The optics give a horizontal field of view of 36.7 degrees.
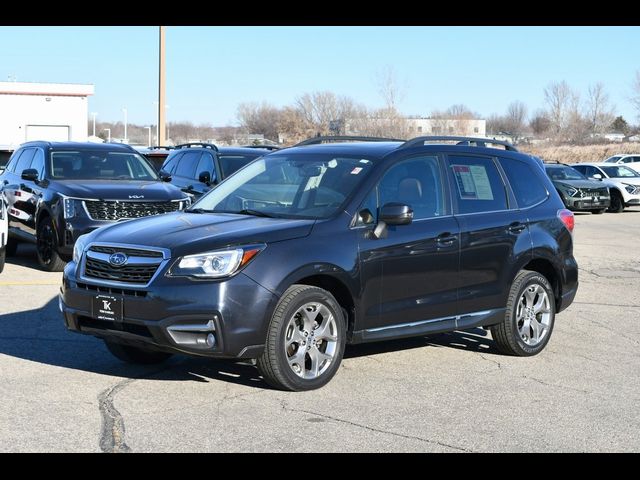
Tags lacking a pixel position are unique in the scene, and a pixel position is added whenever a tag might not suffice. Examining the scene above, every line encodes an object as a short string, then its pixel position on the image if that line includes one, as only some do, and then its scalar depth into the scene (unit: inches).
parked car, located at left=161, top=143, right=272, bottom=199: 652.7
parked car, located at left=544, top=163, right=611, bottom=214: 1108.2
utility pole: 1270.7
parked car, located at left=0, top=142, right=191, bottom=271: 506.9
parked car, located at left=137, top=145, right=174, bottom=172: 882.1
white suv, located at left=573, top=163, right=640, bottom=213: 1191.8
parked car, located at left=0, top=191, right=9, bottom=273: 495.8
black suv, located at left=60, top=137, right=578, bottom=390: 253.1
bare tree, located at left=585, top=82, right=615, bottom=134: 3917.3
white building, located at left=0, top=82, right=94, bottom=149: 2373.3
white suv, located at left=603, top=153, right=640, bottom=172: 1812.3
